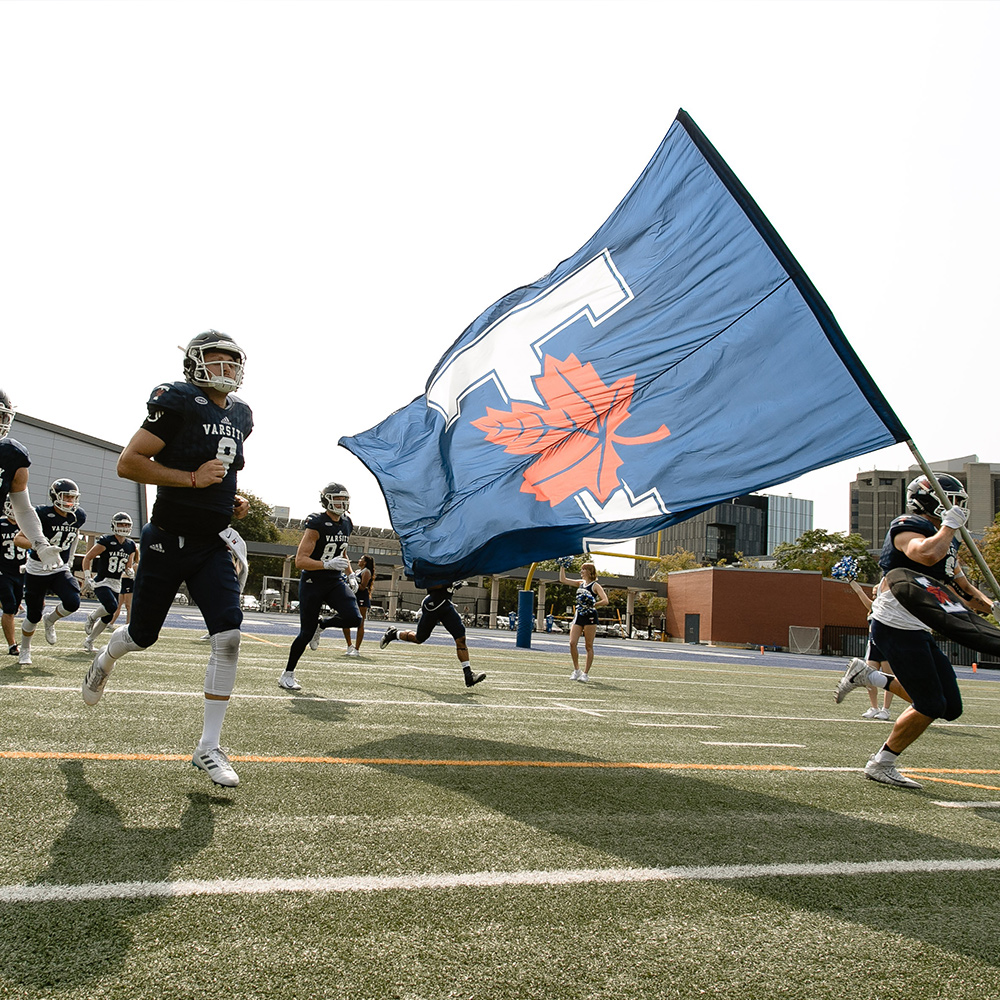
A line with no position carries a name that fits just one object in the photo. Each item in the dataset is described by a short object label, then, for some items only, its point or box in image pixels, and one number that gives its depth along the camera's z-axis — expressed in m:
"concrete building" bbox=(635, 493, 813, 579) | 138.38
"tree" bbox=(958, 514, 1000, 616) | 44.50
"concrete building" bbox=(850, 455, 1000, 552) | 134.62
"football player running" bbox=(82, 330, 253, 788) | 4.37
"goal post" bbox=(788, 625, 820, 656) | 46.84
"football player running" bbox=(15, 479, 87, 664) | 8.71
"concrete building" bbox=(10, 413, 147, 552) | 48.84
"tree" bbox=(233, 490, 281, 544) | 68.50
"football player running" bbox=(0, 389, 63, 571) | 5.79
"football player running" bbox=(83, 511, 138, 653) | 10.48
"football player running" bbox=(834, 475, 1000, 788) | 5.20
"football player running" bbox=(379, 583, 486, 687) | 9.27
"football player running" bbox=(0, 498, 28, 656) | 8.74
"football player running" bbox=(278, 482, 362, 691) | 8.42
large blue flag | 5.31
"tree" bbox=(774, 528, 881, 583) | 63.12
